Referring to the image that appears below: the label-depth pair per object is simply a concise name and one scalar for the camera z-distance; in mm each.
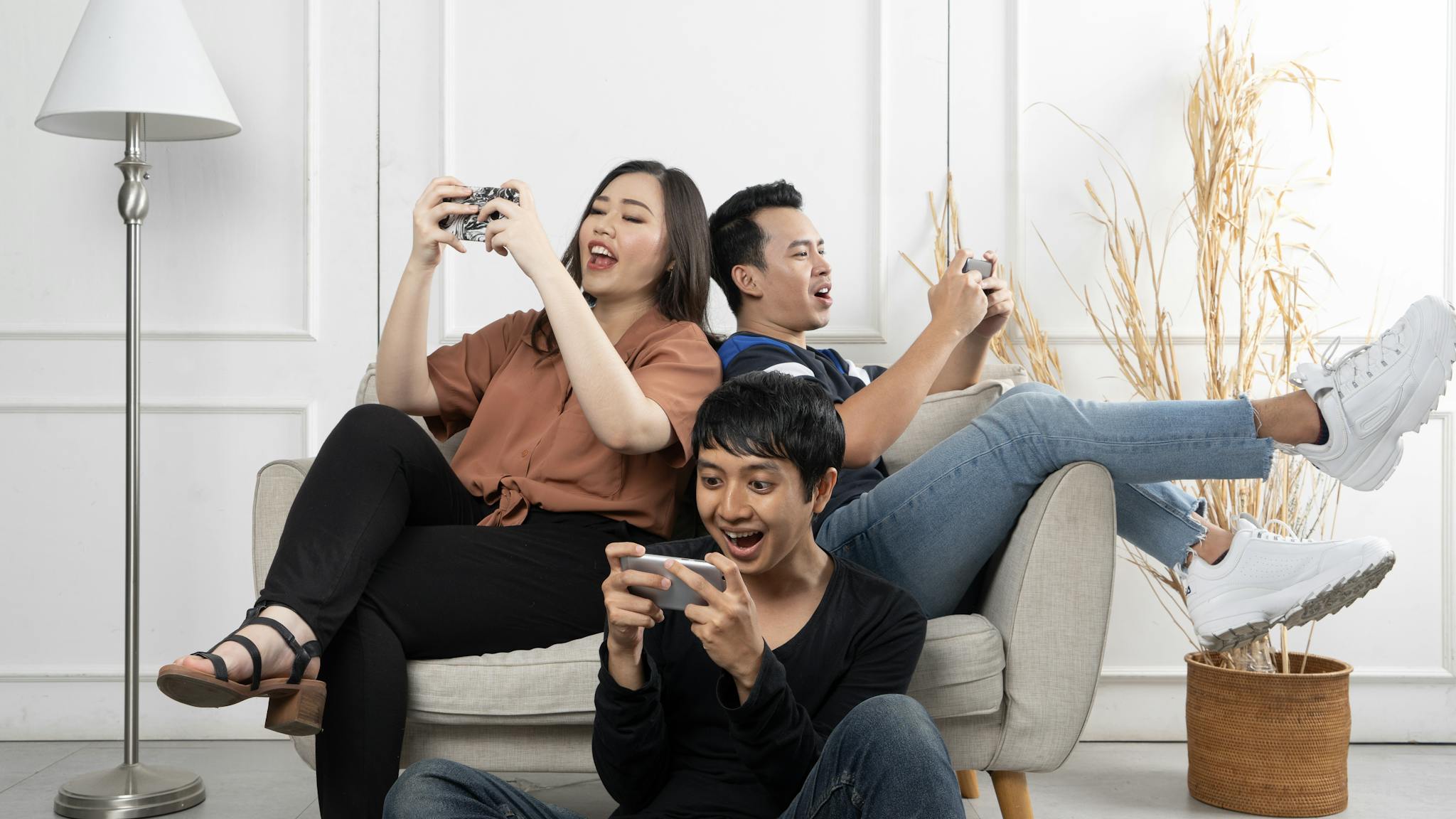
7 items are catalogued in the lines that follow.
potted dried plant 2111
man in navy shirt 1615
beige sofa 1596
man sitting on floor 1121
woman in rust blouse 1473
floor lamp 2119
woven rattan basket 2100
